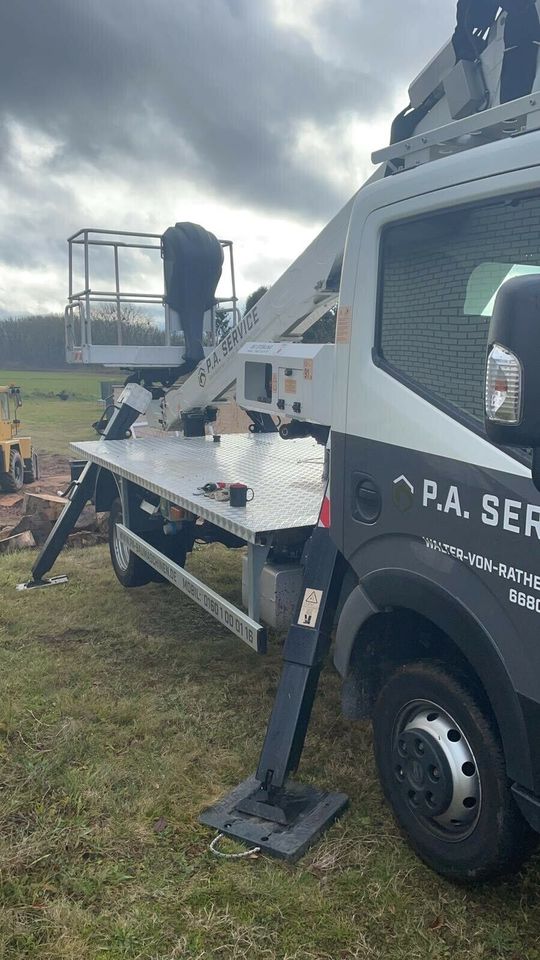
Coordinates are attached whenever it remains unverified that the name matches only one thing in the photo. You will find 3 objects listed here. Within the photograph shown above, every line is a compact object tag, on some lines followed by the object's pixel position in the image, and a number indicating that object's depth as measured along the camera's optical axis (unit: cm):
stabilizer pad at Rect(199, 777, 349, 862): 293
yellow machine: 1324
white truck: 220
